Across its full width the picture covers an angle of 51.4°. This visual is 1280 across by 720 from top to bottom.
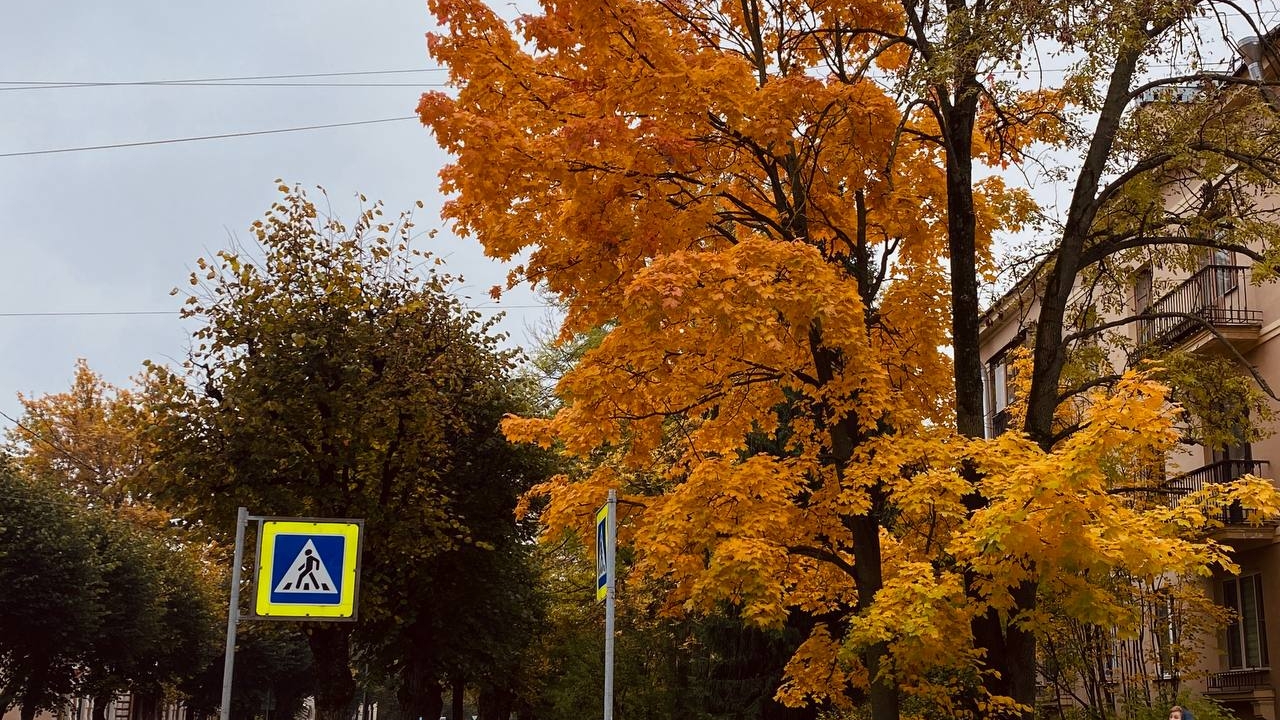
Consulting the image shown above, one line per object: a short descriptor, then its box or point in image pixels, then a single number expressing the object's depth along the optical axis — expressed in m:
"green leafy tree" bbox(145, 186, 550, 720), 26.33
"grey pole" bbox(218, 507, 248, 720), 10.67
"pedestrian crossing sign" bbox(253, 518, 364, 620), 11.72
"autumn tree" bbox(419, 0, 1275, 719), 14.00
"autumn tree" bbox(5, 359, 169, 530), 54.34
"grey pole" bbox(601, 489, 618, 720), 9.25
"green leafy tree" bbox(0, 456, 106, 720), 39.06
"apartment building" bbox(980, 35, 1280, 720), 22.61
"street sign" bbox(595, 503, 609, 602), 10.00
